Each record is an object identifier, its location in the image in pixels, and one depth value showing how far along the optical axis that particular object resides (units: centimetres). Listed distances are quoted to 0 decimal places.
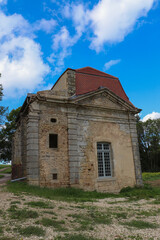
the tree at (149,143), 3152
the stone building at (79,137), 1004
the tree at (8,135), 2302
